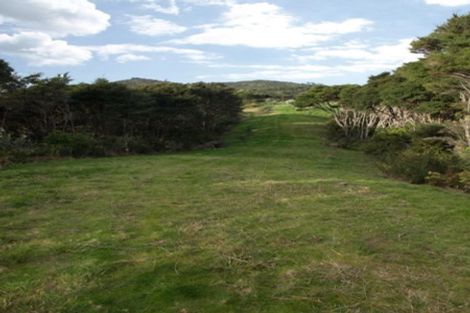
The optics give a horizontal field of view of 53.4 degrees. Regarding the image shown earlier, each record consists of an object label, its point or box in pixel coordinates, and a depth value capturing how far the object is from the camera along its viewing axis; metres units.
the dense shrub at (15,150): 15.30
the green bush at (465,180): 11.47
